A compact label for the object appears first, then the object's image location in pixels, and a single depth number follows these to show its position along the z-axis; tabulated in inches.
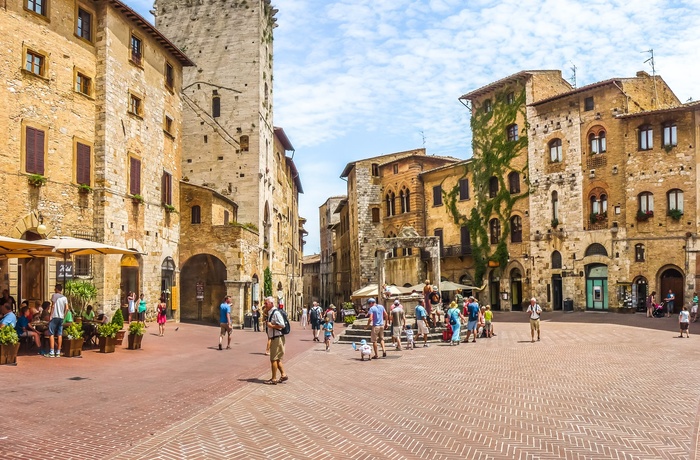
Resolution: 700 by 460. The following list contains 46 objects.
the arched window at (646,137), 1427.2
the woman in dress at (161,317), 910.4
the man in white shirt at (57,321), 612.7
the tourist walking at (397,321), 786.8
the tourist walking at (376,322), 691.4
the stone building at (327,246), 3233.3
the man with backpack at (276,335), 495.2
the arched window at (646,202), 1417.3
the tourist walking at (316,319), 974.4
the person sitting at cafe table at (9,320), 564.5
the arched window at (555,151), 1604.3
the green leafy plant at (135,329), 714.8
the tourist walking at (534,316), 886.4
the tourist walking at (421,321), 842.8
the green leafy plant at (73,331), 616.4
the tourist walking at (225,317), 780.0
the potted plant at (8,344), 535.8
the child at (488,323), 981.8
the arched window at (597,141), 1514.5
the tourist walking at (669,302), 1328.4
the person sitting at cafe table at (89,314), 756.6
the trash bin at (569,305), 1530.5
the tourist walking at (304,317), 1381.2
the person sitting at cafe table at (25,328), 630.5
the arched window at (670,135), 1391.5
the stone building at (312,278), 3673.7
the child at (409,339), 800.3
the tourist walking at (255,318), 1226.6
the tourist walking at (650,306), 1321.4
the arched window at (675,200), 1376.7
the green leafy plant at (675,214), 1364.4
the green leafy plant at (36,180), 857.5
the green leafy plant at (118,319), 704.2
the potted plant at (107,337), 659.4
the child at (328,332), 809.5
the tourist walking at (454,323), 862.5
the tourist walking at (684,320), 896.9
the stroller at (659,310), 1318.9
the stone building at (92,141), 847.7
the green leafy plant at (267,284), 1614.2
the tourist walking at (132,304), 1010.7
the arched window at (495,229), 1742.1
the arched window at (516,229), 1685.5
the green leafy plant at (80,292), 888.9
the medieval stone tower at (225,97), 1560.0
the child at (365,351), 679.7
